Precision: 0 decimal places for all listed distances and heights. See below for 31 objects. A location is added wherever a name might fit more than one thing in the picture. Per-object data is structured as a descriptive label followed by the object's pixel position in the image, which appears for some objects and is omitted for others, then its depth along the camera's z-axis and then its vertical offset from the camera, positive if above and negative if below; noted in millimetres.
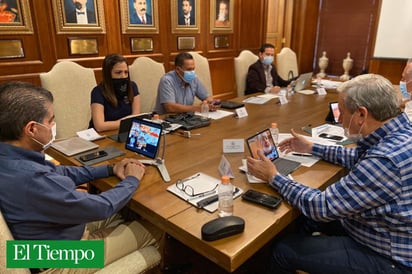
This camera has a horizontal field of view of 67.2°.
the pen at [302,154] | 1628 -609
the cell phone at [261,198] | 1150 -599
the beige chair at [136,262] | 1141 -836
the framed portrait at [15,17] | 2676 +133
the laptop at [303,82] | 3319 -515
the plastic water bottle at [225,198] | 1097 -559
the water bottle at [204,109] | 2377 -557
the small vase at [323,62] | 5850 -523
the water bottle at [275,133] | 1804 -559
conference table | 980 -611
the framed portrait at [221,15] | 4504 +247
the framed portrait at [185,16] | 4035 +221
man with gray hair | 1021 -552
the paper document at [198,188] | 1181 -602
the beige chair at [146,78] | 2889 -404
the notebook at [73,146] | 1652 -597
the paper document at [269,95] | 3037 -590
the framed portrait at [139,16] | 3500 +190
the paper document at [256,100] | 2815 -593
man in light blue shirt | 2566 -460
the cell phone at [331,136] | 1885 -606
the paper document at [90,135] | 1854 -592
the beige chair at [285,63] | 4254 -404
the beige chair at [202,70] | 3344 -385
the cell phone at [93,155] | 1570 -600
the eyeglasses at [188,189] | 1220 -602
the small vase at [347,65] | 5535 -542
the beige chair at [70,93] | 2355 -457
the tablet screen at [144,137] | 1471 -490
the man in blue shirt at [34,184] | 977 -458
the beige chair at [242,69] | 3545 -400
